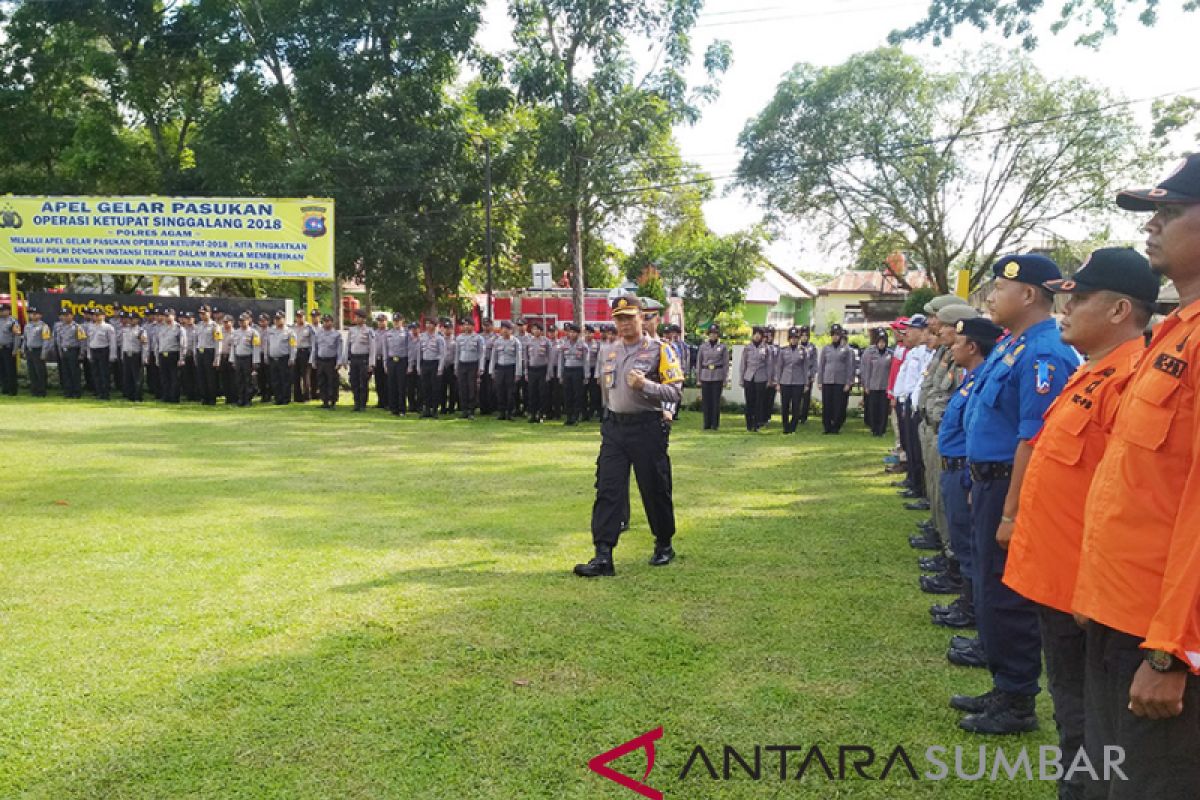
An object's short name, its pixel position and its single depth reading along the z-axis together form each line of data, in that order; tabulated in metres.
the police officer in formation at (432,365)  17.59
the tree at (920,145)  28.98
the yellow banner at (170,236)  19.95
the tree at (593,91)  25.53
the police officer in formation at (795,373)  16.31
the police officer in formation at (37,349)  18.98
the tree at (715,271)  36.44
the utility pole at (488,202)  25.95
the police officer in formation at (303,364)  19.00
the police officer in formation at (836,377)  16.02
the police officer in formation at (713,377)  16.42
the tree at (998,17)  12.68
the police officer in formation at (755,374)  16.64
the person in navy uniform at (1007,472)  3.84
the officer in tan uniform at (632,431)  6.25
